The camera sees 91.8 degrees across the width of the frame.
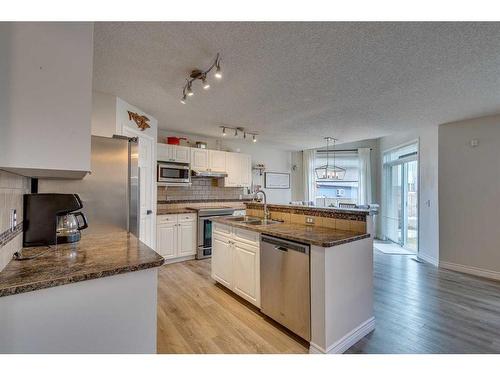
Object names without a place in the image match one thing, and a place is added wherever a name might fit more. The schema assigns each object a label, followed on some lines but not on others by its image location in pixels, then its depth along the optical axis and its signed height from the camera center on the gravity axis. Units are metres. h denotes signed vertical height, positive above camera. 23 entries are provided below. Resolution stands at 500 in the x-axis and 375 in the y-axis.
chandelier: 6.76 +0.56
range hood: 4.65 +0.31
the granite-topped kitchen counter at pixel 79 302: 1.01 -0.52
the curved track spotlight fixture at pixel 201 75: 2.07 +1.12
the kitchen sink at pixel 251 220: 2.90 -0.39
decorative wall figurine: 3.28 +0.98
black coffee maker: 1.56 -0.17
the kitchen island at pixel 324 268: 1.84 -0.71
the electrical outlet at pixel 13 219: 1.31 -0.17
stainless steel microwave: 4.07 +0.29
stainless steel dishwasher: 1.96 -0.83
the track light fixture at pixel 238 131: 4.42 +1.13
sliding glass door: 5.07 -0.16
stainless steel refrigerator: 2.24 +0.02
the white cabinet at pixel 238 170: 5.21 +0.43
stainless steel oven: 4.39 -0.75
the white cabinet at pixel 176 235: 4.04 -0.80
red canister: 4.50 +0.91
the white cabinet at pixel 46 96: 1.04 +0.43
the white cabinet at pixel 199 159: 4.69 +0.59
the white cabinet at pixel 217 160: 4.94 +0.60
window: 6.77 +0.16
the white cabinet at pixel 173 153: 4.25 +0.66
